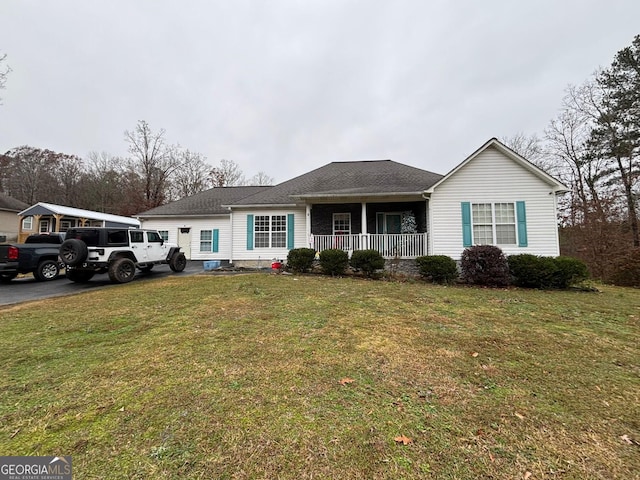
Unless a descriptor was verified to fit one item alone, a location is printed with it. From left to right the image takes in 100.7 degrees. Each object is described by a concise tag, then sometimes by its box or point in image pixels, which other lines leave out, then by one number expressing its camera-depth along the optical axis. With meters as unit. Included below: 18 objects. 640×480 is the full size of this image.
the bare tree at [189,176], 32.03
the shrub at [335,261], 10.70
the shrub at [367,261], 10.37
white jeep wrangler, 9.02
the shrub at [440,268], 9.62
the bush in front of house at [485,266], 9.25
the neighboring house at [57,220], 20.55
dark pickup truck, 9.76
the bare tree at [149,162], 29.23
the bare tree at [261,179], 37.72
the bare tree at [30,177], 32.41
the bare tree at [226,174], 33.19
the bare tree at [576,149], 17.66
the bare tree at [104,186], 31.97
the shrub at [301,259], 11.23
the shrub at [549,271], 8.87
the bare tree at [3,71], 12.48
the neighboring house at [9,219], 24.88
